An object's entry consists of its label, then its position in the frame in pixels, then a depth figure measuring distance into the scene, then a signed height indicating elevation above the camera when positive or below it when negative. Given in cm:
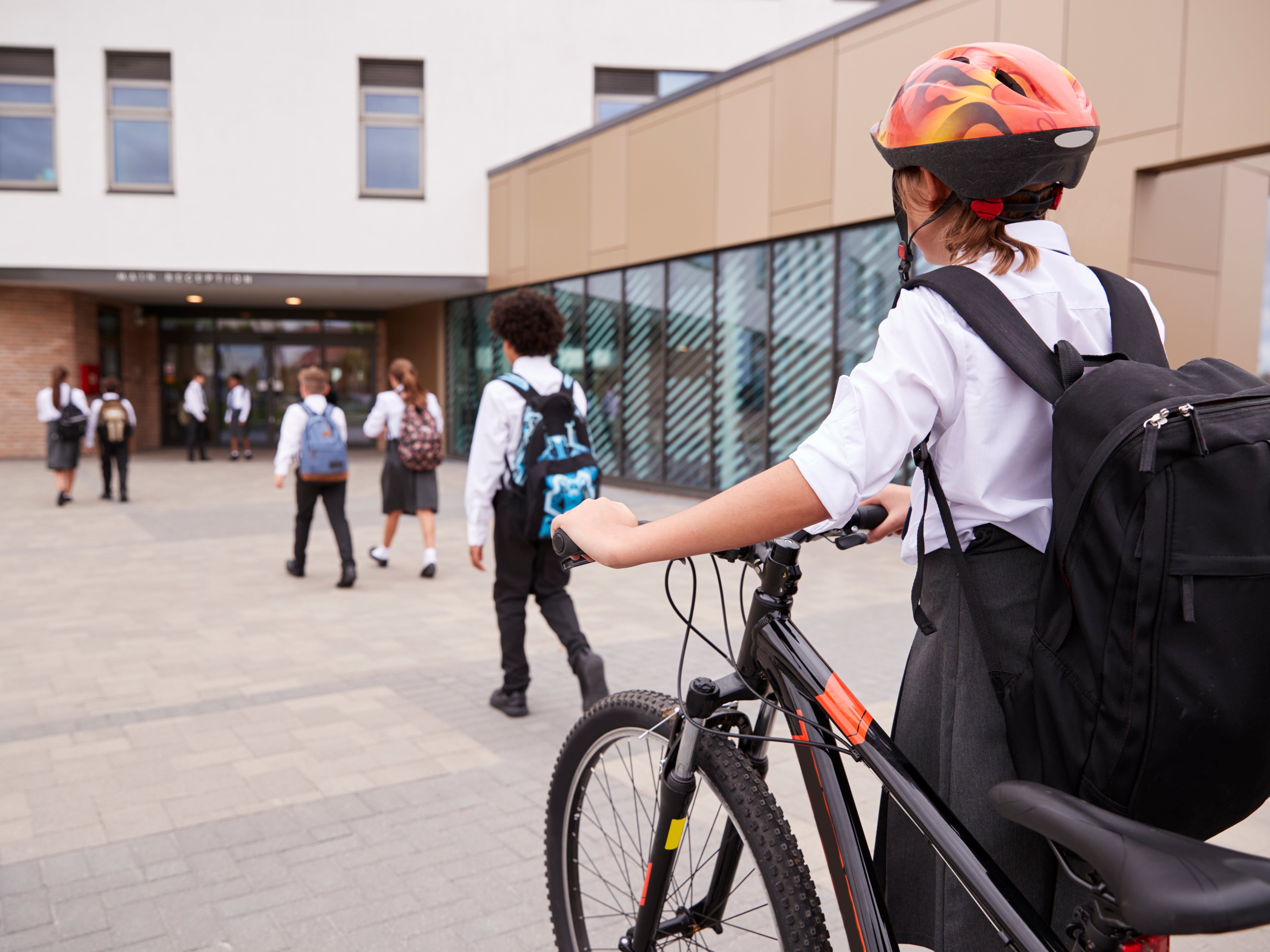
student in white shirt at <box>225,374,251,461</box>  2106 -56
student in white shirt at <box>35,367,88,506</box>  1243 -51
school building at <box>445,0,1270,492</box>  769 +189
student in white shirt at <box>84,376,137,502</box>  1284 -63
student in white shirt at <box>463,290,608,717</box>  453 -56
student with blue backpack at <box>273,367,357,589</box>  747 -54
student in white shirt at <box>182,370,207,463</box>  2006 -61
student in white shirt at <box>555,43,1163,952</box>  131 -5
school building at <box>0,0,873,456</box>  1838 +481
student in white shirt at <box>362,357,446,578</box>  812 -72
